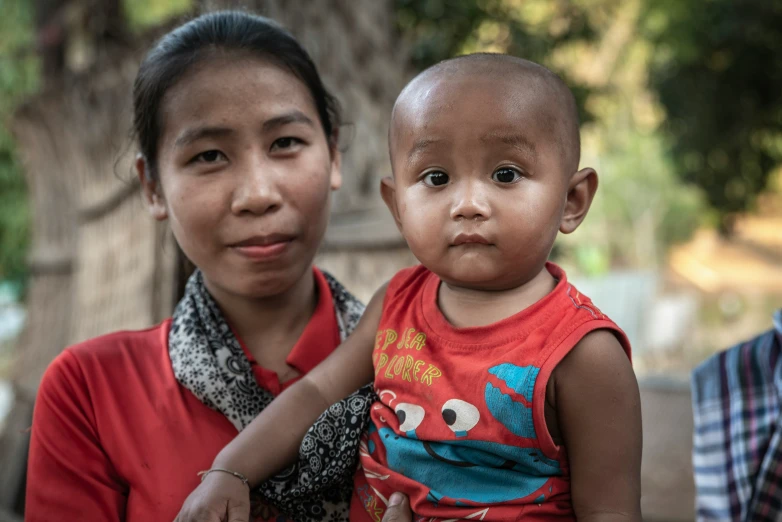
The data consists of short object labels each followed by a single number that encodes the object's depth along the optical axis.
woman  1.59
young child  1.28
